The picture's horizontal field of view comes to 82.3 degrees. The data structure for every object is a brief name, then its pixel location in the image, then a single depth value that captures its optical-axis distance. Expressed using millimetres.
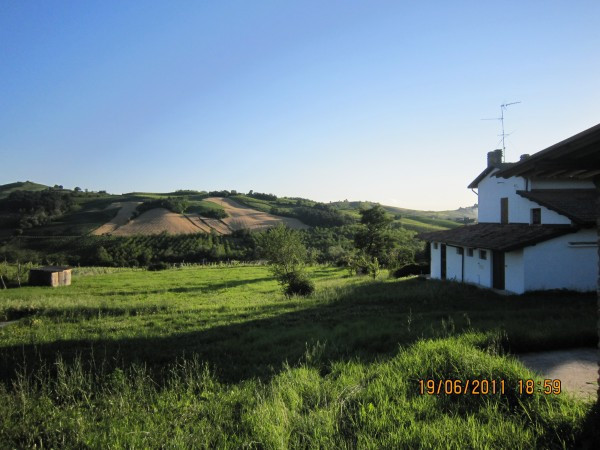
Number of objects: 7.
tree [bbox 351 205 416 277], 43781
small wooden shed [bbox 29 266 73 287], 38312
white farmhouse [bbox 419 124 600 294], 16250
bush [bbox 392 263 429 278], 32719
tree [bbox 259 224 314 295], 37094
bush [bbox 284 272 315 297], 22594
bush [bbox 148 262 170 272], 54750
